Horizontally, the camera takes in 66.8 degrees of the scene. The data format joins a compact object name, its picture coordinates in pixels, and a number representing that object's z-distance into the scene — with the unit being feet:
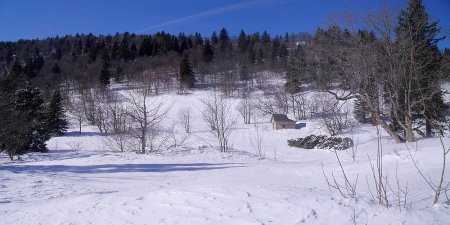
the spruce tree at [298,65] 60.90
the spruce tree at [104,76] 251.39
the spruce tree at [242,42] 332.27
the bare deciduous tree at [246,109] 175.29
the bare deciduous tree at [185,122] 155.71
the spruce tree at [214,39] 362.29
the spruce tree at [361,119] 130.35
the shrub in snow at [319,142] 91.71
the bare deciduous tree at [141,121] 73.82
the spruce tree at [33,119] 81.36
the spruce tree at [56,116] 142.82
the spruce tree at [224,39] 341.00
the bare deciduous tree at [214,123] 80.12
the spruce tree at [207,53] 301.06
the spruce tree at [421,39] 56.65
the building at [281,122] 154.30
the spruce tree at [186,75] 228.43
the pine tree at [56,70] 297.70
